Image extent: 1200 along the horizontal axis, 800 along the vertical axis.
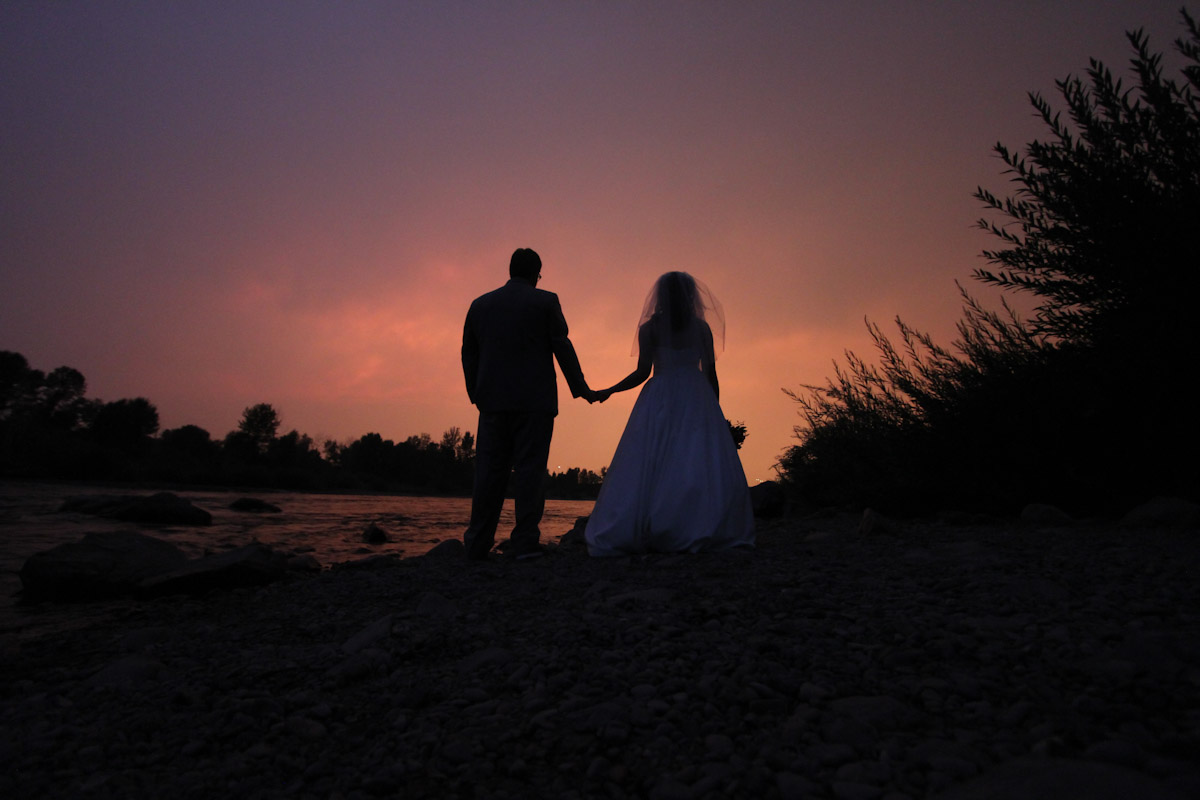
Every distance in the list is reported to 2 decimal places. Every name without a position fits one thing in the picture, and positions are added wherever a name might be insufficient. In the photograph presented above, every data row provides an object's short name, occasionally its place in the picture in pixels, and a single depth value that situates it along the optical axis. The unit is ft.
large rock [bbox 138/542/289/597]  18.89
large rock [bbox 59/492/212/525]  46.57
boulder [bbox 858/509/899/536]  20.16
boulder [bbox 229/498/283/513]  65.56
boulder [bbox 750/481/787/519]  33.71
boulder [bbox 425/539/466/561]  23.38
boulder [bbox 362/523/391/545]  36.22
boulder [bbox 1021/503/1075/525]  19.76
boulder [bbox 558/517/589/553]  22.98
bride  18.24
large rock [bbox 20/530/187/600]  18.83
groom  19.93
